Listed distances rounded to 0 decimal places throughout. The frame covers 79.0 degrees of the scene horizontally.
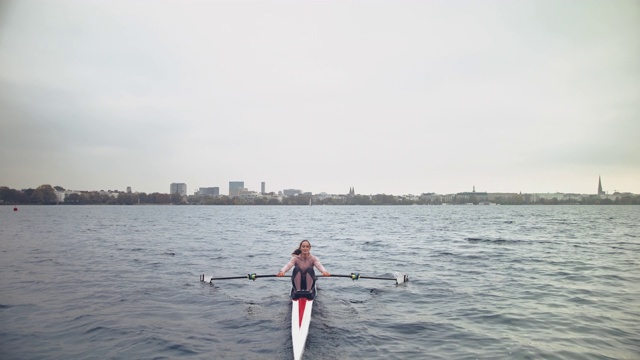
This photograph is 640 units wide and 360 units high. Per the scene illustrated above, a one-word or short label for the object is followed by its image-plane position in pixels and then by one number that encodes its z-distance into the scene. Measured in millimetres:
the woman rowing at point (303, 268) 12031
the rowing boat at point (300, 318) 8969
